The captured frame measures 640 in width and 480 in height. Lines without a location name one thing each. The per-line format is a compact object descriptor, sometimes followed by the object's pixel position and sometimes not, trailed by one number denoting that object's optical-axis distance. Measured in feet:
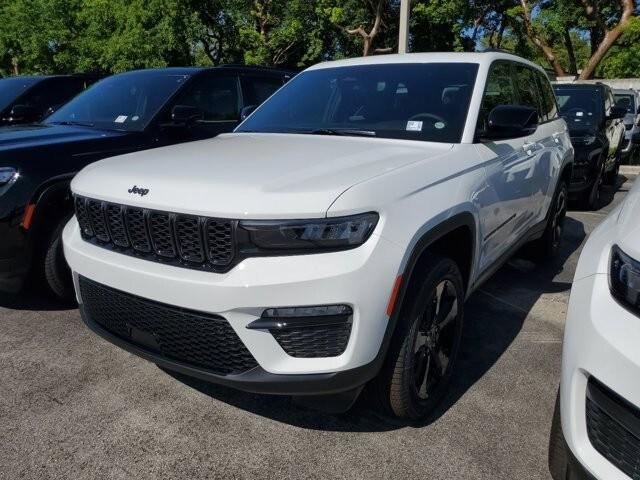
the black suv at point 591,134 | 23.35
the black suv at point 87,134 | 11.13
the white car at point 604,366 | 5.10
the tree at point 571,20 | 61.67
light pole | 35.01
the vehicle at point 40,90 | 22.57
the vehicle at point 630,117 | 36.76
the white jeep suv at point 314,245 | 6.60
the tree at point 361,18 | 69.46
